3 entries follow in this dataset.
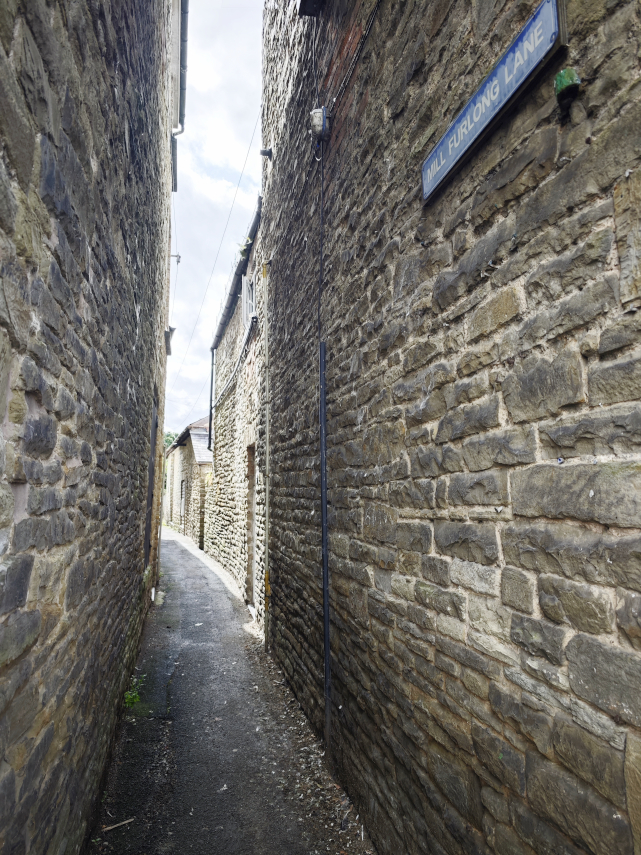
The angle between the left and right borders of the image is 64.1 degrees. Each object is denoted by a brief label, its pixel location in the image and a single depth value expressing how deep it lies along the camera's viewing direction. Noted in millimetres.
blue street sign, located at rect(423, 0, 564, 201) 1593
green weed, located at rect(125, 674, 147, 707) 4458
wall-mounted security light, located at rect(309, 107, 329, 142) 4031
